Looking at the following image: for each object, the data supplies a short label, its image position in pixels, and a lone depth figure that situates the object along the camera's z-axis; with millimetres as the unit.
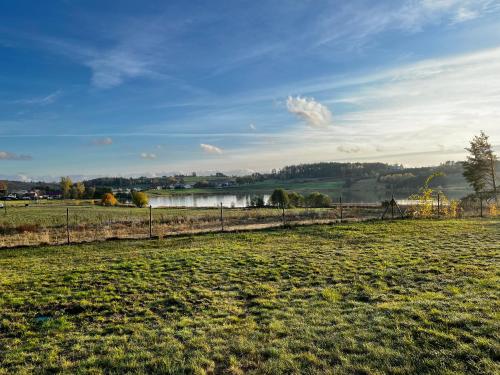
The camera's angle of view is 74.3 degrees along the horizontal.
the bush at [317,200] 61825
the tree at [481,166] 39000
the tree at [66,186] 106094
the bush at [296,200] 65656
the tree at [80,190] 103938
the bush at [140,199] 74044
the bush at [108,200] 74650
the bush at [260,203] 61428
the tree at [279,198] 62850
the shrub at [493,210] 25000
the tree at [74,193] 104106
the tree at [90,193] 102688
